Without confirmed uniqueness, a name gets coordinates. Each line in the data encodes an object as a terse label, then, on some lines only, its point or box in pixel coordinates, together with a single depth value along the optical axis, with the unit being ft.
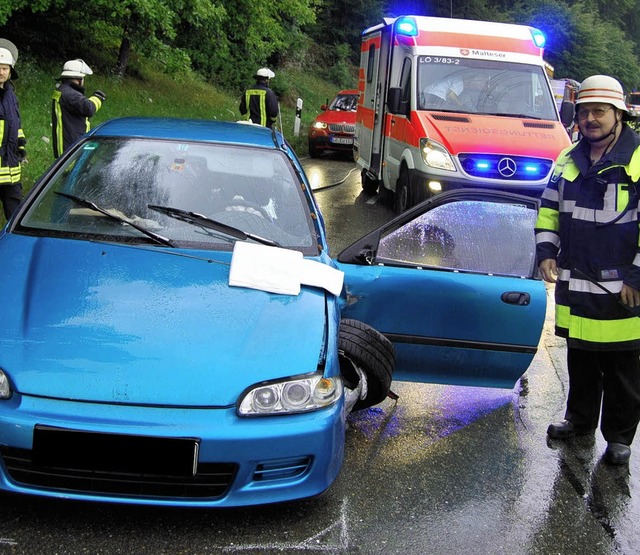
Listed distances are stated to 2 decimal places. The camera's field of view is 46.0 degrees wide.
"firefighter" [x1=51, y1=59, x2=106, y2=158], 26.40
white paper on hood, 11.53
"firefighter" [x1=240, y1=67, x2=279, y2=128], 40.78
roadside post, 62.51
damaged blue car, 9.18
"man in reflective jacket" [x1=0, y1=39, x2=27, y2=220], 19.47
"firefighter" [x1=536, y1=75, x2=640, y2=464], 12.26
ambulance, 29.45
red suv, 56.39
